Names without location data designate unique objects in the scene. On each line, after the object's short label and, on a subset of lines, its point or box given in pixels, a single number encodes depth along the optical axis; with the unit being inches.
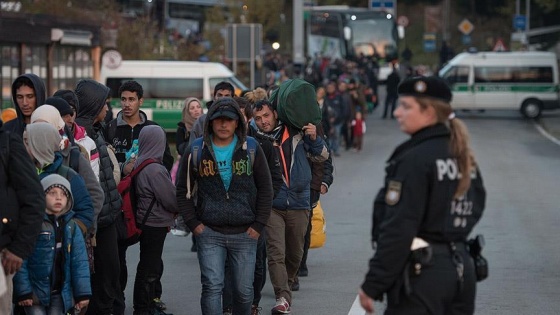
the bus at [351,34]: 2358.5
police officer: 210.7
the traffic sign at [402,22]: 2805.1
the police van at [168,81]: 1277.1
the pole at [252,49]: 1198.1
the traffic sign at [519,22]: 2491.4
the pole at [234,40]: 1202.6
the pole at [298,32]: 1465.3
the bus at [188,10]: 2984.7
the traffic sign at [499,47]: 2038.5
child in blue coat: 277.6
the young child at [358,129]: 1117.7
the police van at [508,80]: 1612.9
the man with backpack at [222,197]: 317.7
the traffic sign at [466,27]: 2479.1
